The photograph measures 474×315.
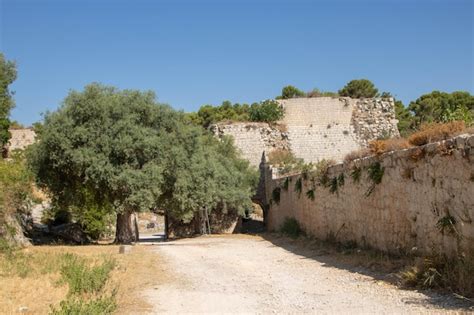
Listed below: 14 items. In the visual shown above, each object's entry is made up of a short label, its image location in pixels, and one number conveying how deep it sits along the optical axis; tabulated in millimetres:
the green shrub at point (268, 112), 35500
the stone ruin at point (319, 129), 33938
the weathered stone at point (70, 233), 23828
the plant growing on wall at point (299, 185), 19750
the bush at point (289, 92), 49381
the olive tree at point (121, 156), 18125
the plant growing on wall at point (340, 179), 14148
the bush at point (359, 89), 50531
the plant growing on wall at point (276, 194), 25200
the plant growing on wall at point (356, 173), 12805
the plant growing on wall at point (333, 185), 14836
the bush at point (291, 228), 19938
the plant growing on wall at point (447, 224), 8219
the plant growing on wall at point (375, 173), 11391
